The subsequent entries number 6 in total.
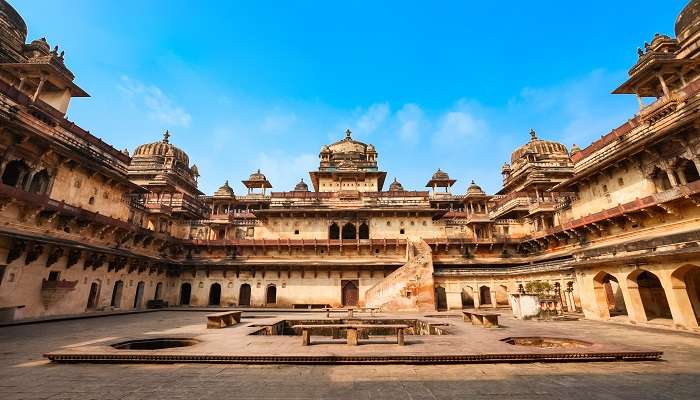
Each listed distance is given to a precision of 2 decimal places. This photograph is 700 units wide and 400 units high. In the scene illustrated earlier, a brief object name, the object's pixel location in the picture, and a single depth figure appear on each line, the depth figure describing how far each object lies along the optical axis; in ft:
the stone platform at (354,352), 23.94
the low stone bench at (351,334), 30.32
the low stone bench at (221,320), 43.60
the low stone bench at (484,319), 44.88
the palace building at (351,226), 53.47
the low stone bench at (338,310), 81.10
